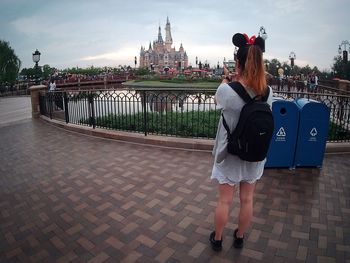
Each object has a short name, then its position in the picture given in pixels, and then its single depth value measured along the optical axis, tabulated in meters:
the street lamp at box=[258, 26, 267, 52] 18.39
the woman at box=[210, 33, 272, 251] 2.20
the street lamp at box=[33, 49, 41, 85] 17.52
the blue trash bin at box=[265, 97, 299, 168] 4.55
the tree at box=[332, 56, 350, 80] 25.02
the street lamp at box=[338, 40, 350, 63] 24.60
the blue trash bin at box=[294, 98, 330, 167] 4.58
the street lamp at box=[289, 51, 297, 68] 33.99
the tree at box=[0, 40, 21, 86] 32.53
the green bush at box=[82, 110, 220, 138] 7.05
